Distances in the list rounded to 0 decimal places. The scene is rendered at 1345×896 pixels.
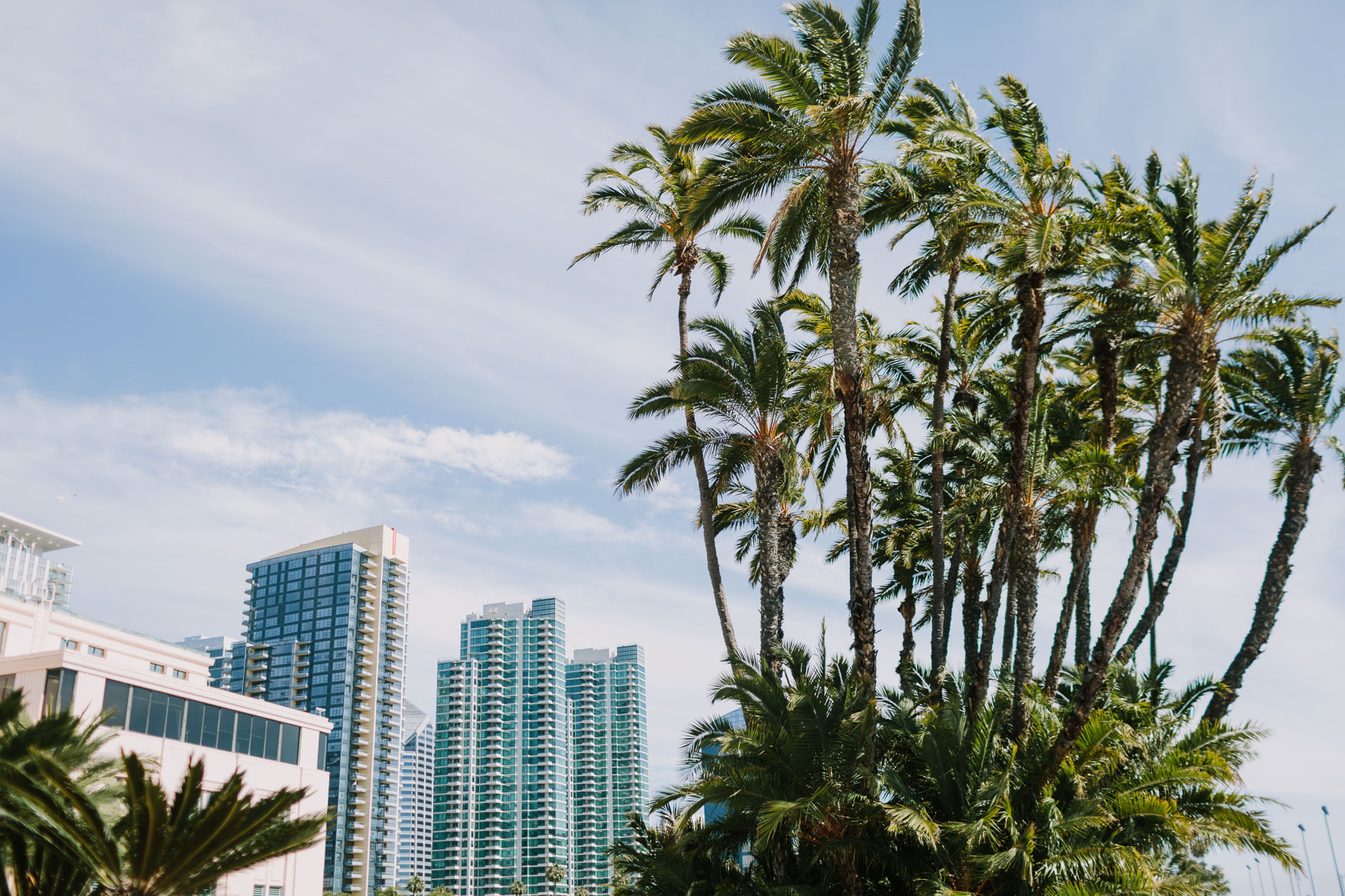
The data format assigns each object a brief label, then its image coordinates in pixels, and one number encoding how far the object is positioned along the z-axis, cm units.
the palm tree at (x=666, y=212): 2512
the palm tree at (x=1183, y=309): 1623
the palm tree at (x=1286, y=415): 2197
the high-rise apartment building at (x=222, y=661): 14812
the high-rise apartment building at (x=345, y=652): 12438
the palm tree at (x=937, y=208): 1956
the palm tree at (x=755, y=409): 2186
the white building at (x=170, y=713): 3288
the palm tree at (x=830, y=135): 1828
